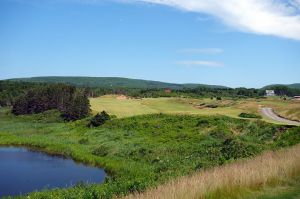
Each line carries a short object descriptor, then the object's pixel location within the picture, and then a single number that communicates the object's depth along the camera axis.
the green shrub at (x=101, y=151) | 44.06
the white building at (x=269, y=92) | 189.07
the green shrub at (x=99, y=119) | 67.62
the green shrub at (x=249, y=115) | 64.25
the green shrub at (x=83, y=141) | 52.31
